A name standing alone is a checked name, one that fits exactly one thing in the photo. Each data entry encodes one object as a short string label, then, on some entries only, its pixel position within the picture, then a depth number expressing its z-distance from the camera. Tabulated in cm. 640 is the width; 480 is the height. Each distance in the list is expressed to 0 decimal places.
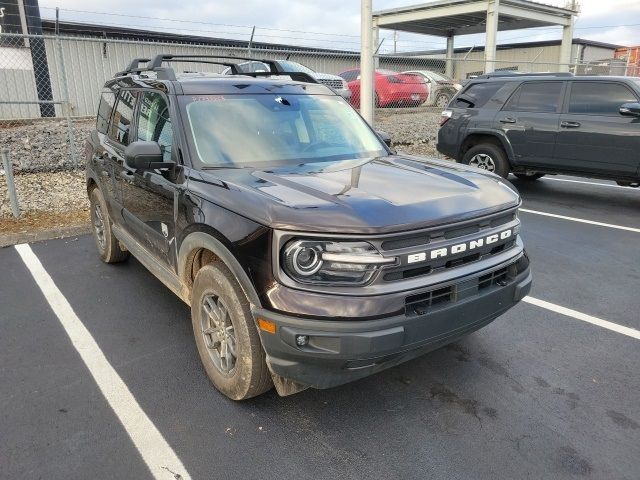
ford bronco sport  239
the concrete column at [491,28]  2077
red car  1525
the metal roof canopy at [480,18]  2133
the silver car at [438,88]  1633
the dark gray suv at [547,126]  730
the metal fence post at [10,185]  619
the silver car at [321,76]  1159
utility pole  858
